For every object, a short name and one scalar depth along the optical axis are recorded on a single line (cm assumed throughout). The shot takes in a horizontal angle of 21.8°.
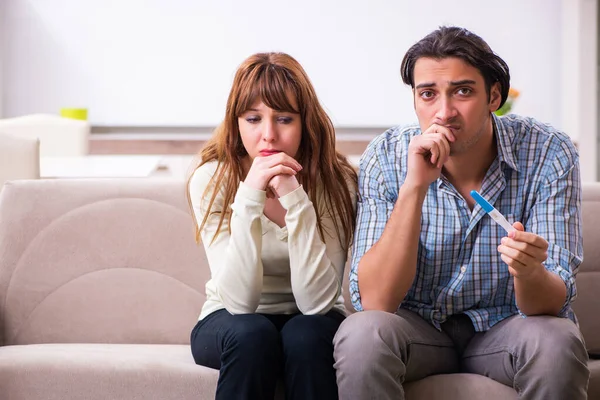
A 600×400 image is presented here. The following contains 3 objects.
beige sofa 327
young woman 282
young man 282
